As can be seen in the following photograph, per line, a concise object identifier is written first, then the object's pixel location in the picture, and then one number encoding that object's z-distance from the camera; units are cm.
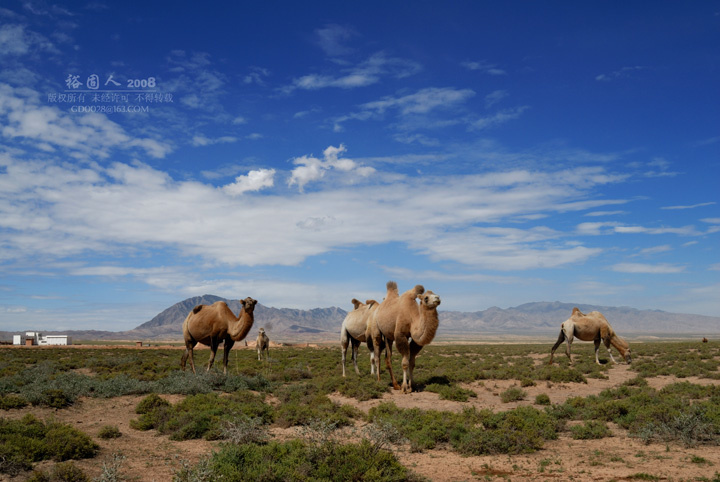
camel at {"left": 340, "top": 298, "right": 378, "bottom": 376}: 1863
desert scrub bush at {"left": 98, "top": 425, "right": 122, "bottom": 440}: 1009
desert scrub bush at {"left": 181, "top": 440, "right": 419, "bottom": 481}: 684
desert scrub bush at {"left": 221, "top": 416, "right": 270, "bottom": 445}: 917
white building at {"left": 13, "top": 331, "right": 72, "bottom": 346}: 6744
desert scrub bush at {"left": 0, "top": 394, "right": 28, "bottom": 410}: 1209
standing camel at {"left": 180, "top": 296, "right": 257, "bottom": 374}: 1734
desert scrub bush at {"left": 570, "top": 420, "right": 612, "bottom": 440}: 1012
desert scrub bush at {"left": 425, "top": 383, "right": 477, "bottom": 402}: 1455
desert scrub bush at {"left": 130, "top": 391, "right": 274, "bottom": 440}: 1035
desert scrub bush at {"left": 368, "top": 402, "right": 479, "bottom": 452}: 964
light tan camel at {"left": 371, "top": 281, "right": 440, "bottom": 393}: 1357
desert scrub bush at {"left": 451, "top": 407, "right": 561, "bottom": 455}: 910
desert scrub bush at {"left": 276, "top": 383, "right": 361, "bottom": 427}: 1150
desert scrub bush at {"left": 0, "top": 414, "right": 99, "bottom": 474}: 757
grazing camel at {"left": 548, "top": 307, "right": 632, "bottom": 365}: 2486
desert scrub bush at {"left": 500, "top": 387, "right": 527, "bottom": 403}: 1482
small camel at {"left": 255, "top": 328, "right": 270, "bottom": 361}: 2858
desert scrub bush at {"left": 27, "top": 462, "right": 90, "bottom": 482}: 700
